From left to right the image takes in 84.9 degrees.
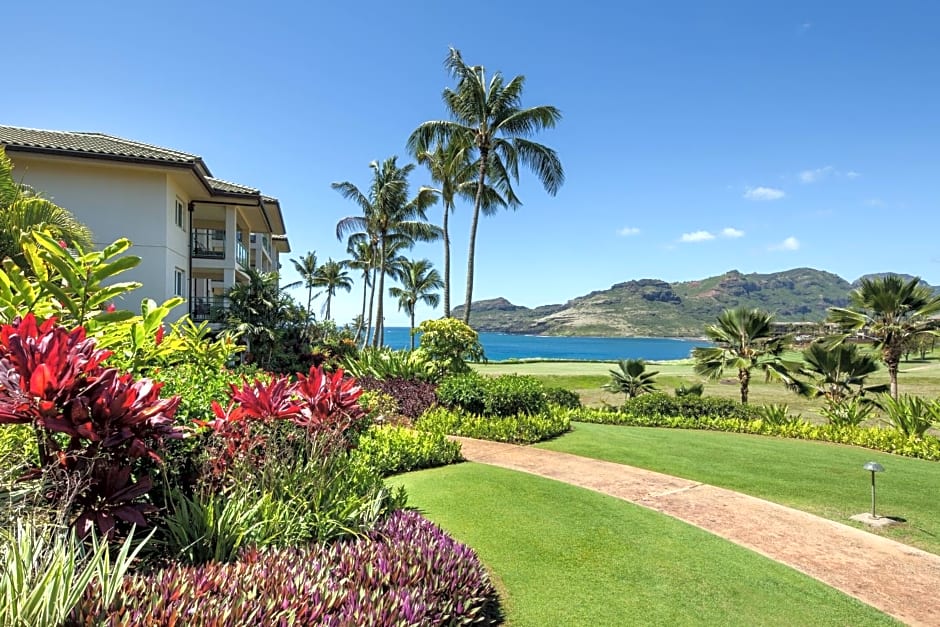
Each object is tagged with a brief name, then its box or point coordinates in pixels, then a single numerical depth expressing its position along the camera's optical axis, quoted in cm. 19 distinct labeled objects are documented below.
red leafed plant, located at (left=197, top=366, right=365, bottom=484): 394
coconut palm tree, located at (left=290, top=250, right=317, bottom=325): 6000
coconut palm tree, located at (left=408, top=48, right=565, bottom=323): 2191
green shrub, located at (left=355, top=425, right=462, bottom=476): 697
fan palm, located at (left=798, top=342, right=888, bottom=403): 1367
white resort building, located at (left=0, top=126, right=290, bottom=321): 1588
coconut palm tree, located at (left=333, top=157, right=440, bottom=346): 3272
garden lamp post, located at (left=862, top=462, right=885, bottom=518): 525
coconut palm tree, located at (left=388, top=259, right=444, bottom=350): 5270
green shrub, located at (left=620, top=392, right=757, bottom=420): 1324
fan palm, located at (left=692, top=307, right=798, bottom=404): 1576
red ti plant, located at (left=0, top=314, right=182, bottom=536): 265
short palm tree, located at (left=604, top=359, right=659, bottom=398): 1884
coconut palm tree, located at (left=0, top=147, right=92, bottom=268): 731
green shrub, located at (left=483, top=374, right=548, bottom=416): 1079
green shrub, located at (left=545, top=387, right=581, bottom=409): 1414
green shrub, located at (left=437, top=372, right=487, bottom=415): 1105
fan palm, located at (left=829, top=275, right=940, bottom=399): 1309
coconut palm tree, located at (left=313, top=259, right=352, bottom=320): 5772
